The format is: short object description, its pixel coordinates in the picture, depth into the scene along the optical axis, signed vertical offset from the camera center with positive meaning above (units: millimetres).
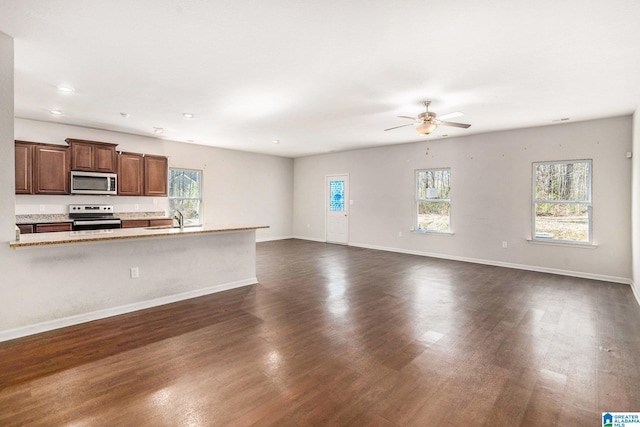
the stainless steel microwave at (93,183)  5605 +489
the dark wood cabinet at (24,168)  5117 +685
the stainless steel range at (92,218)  5691 -172
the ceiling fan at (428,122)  4461 +1272
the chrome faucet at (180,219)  4078 -131
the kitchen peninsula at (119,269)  2994 -705
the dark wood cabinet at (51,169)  5297 +695
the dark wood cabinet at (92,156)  5645 +1006
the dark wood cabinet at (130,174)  6242 +715
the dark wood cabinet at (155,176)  6633 +731
